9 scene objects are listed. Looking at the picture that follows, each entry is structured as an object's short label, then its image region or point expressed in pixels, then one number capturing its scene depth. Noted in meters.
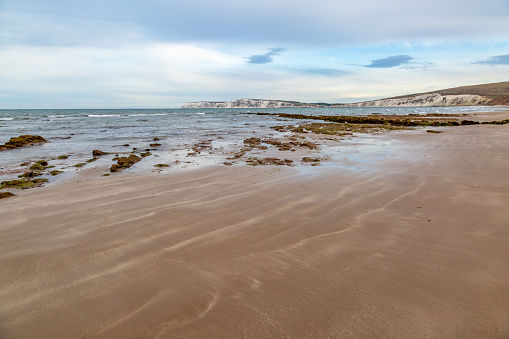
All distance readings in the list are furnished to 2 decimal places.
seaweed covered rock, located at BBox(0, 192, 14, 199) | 5.36
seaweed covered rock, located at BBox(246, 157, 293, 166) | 8.37
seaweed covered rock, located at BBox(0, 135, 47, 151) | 13.76
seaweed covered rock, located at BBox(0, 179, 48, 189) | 6.27
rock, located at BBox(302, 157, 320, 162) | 8.69
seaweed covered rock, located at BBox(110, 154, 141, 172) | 7.95
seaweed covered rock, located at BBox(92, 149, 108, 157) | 10.76
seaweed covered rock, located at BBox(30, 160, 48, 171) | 8.39
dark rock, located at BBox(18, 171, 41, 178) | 7.33
